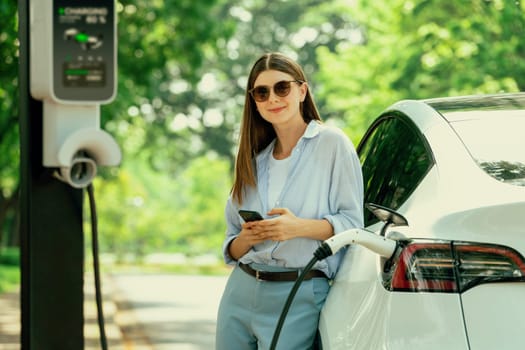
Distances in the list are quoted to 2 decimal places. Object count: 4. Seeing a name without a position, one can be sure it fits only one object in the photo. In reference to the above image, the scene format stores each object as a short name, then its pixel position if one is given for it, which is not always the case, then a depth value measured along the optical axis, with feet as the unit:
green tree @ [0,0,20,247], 65.03
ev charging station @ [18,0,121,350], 17.67
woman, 16.49
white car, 12.89
